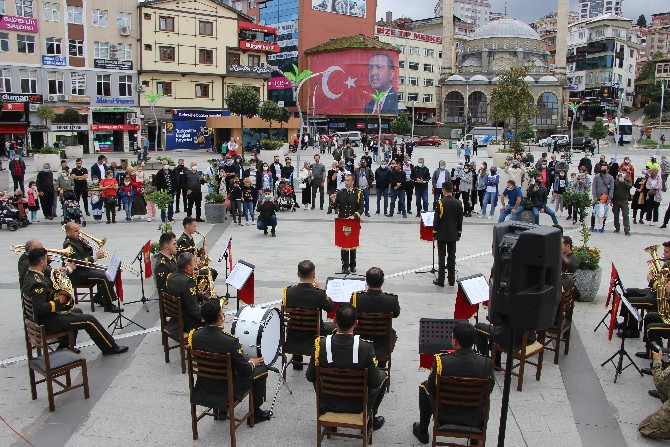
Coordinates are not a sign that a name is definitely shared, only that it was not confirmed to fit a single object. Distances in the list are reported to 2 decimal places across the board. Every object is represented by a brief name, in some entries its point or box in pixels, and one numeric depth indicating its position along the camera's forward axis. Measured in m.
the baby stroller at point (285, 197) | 20.62
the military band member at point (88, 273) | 10.06
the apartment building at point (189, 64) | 48.69
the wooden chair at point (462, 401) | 5.53
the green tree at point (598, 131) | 58.75
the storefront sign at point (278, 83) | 64.25
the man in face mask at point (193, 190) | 18.31
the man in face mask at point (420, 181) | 19.27
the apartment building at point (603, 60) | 98.62
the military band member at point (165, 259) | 8.73
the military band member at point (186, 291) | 7.62
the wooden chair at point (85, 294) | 10.13
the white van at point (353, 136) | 55.24
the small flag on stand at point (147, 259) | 11.20
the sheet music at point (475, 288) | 8.08
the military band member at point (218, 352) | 5.94
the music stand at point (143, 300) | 10.33
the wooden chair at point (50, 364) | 6.77
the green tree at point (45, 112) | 41.62
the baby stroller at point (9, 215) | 17.59
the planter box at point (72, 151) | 41.12
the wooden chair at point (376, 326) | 7.07
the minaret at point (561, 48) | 80.75
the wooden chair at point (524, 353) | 7.41
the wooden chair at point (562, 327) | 8.16
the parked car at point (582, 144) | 53.89
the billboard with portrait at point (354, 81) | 69.19
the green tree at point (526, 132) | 54.41
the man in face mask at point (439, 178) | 19.90
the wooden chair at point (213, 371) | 5.88
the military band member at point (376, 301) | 7.20
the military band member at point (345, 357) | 5.69
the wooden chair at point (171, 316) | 7.67
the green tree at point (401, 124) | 60.32
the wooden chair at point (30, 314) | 7.26
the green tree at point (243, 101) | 41.59
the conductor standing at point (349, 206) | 12.84
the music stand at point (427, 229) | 12.13
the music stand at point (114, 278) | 9.31
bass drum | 6.48
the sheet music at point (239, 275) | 8.45
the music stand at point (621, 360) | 7.82
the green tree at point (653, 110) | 85.62
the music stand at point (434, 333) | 6.61
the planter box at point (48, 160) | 32.36
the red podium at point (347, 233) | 12.28
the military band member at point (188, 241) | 10.09
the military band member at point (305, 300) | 7.30
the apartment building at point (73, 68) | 42.66
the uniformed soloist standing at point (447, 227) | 11.45
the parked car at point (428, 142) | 60.50
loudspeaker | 4.60
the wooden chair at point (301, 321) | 7.28
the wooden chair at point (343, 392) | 5.70
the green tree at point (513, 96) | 43.66
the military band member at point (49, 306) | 7.26
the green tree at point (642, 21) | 157.25
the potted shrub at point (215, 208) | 18.33
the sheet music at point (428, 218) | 12.12
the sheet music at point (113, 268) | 9.29
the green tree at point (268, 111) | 43.09
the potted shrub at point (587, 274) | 10.73
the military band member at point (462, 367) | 5.58
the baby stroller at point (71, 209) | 17.42
